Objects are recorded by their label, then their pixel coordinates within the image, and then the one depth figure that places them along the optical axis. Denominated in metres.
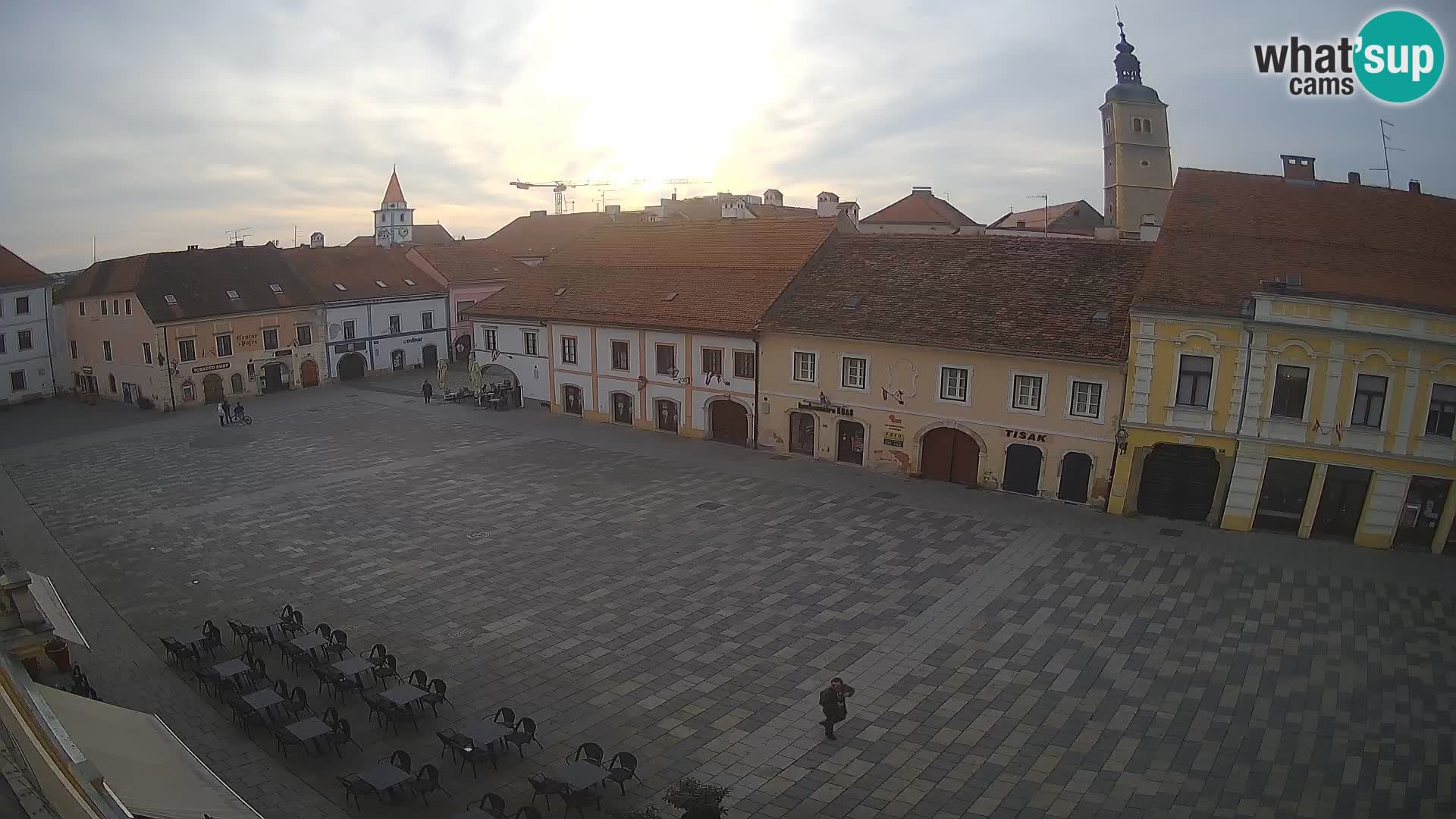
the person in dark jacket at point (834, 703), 16.64
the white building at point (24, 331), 52.69
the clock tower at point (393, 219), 112.38
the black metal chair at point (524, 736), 16.20
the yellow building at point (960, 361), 30.14
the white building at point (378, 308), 57.94
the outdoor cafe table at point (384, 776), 14.62
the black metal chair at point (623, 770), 14.98
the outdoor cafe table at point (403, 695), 17.17
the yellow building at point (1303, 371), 25.23
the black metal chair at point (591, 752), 15.45
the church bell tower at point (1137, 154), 58.81
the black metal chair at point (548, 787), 14.57
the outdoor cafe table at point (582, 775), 14.62
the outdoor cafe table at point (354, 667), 18.34
